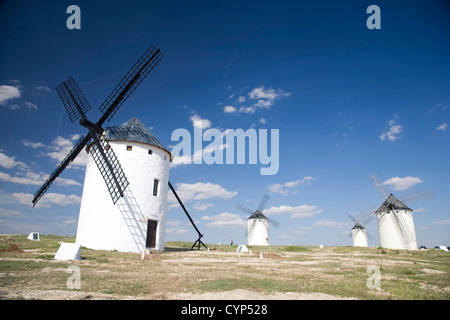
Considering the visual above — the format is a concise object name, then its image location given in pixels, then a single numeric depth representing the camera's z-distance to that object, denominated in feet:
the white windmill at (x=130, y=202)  65.57
